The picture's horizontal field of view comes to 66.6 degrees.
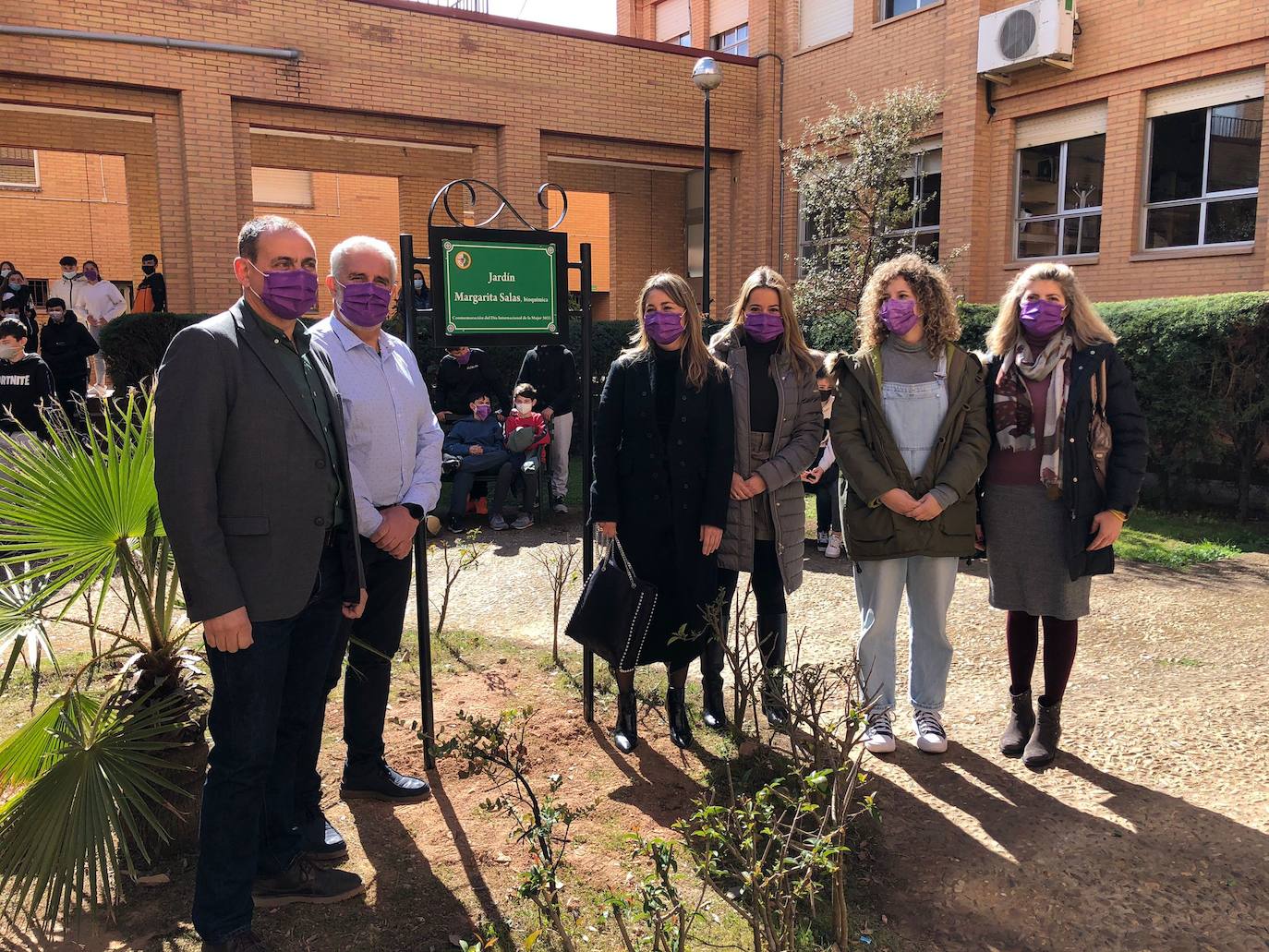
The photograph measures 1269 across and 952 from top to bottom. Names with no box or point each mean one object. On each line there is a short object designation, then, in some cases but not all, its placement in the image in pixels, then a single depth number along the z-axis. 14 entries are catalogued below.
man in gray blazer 2.46
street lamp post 13.05
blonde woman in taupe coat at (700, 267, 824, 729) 4.12
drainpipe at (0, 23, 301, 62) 12.29
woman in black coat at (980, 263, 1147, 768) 3.78
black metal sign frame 3.95
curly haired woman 3.92
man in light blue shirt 3.24
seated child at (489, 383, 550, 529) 8.76
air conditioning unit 12.44
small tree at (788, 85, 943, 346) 12.52
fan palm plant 2.62
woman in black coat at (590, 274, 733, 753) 3.95
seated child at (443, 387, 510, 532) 8.70
